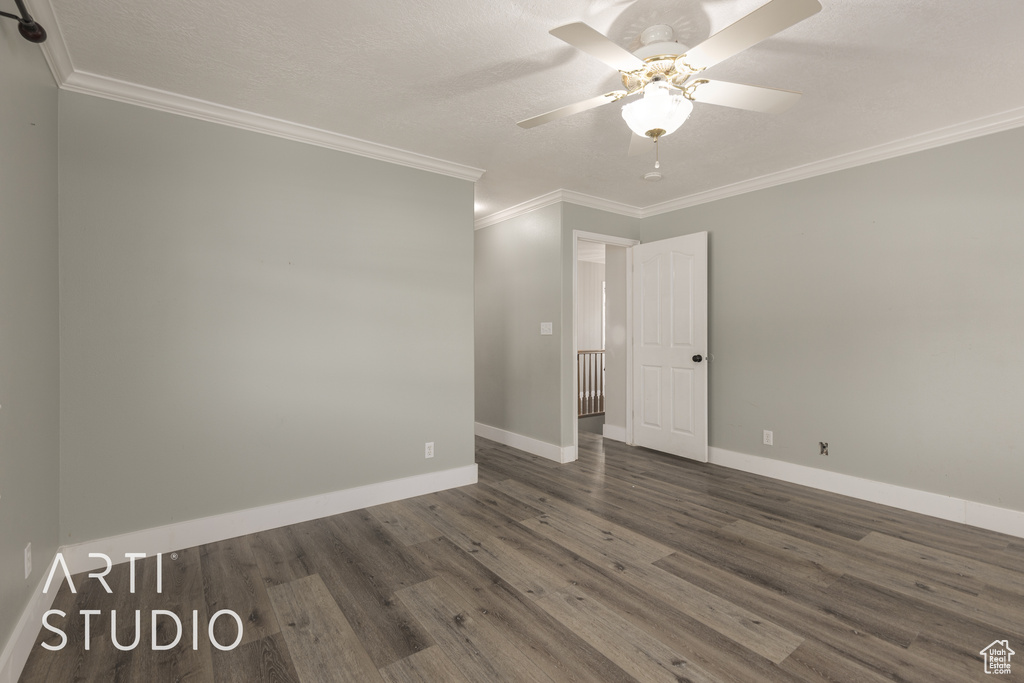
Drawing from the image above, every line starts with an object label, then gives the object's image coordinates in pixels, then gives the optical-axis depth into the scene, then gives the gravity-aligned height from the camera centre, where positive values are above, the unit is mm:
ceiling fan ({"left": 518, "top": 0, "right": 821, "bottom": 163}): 1513 +1004
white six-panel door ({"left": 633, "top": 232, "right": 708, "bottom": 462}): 4305 -127
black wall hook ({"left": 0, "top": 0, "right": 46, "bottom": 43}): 1630 +1160
